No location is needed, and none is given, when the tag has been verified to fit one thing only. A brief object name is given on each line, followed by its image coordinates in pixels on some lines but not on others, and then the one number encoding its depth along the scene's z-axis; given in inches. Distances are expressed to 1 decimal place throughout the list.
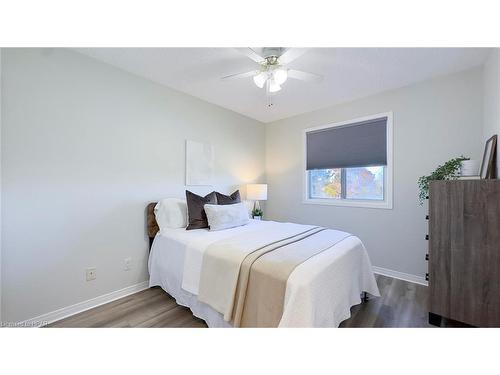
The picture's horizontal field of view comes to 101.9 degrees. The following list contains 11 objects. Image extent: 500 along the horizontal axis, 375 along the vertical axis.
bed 47.8
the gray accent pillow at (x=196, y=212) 88.9
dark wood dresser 56.7
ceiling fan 65.7
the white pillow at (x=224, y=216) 87.9
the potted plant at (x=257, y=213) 133.4
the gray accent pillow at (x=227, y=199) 103.3
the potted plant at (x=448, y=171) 75.5
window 107.7
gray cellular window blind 108.8
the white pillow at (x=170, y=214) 89.0
